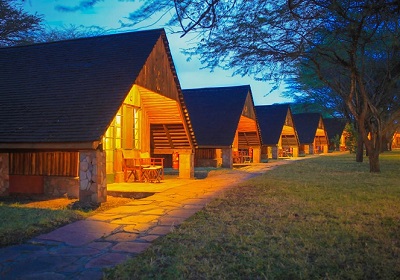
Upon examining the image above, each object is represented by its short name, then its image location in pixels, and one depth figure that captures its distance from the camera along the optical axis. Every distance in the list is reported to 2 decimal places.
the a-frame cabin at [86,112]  8.80
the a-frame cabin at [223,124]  22.33
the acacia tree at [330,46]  7.19
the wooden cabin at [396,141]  86.48
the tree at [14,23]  17.59
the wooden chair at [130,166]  13.33
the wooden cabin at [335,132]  58.47
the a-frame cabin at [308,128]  47.31
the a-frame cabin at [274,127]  34.19
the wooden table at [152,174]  13.32
